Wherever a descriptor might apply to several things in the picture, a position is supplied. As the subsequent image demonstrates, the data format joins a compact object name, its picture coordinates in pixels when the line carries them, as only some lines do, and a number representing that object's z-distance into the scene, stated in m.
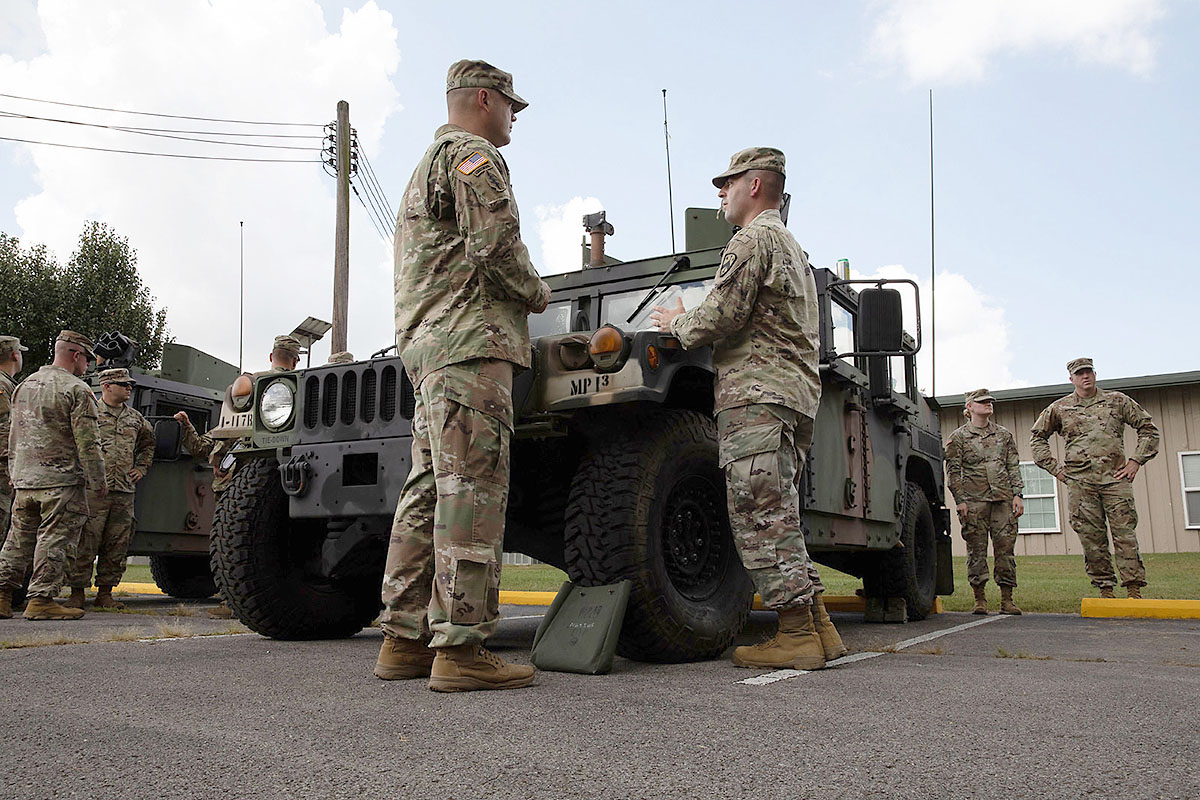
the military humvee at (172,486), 8.57
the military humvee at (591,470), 3.50
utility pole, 13.46
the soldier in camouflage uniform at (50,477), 6.28
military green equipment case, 3.26
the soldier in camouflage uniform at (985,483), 8.05
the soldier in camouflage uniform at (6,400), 7.31
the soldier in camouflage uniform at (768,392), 3.51
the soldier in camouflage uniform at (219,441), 7.05
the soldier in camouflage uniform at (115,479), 7.75
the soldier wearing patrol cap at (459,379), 2.91
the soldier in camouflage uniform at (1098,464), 7.58
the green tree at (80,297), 19.52
